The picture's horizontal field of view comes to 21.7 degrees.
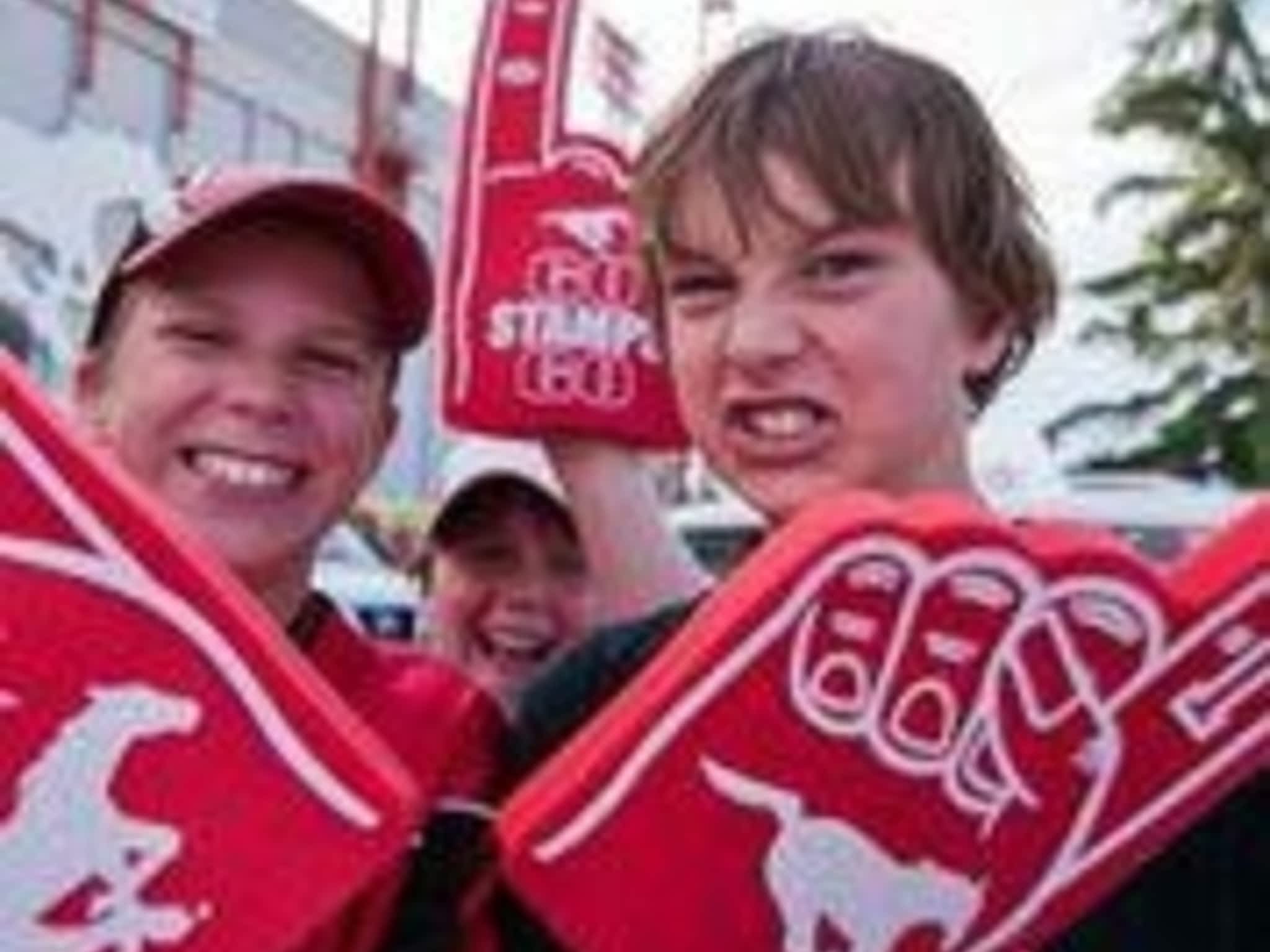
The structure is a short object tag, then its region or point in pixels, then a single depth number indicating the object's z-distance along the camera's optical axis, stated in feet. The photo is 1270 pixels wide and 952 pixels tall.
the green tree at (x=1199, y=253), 59.41
